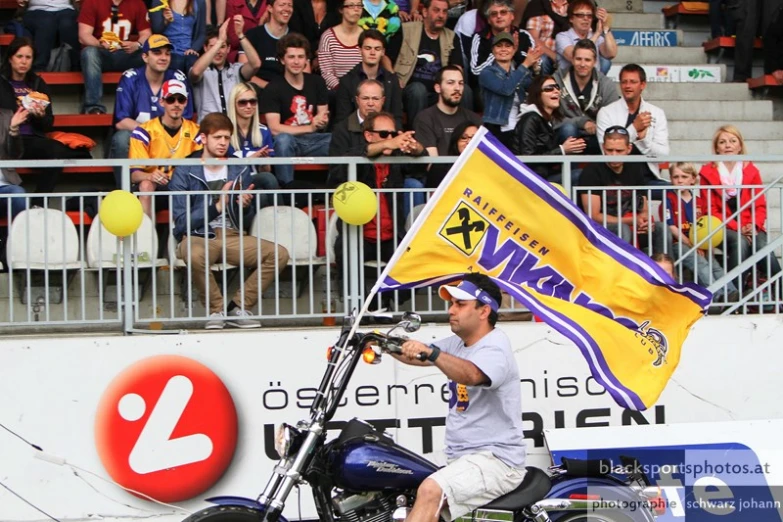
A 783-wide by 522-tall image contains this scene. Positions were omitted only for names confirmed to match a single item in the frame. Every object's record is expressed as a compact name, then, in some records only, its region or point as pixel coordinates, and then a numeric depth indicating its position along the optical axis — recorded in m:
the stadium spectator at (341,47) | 12.21
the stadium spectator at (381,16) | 12.79
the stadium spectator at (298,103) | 11.31
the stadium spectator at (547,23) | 12.96
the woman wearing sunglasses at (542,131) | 10.77
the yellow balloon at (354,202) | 9.42
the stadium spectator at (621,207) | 9.99
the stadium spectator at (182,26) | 12.29
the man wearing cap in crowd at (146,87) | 11.35
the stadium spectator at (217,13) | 12.94
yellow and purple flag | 7.65
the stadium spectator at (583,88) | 12.08
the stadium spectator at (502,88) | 11.82
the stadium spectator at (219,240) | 9.59
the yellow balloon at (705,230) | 10.16
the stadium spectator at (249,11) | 12.96
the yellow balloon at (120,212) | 9.13
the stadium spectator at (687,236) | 10.13
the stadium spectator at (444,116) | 11.04
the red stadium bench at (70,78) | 12.45
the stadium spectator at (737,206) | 10.15
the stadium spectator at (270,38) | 12.31
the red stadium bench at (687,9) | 15.38
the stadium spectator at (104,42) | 12.14
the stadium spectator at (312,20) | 12.86
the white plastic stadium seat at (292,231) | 9.72
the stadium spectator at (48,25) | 12.59
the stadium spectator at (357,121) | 10.61
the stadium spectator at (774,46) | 14.27
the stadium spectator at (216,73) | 11.90
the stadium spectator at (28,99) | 11.02
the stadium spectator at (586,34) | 12.98
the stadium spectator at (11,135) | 10.61
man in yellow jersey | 10.52
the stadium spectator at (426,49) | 12.48
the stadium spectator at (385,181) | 9.74
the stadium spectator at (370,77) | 11.58
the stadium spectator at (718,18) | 15.16
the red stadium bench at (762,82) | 14.28
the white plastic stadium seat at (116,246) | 9.55
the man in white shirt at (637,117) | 11.70
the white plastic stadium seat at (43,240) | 9.45
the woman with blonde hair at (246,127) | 10.59
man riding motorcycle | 7.04
